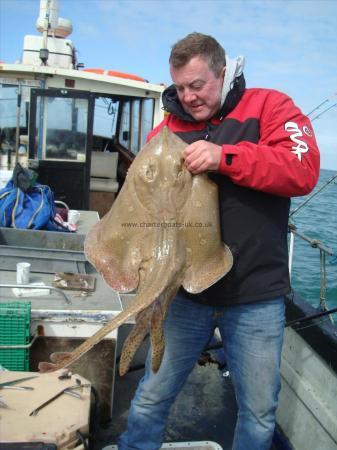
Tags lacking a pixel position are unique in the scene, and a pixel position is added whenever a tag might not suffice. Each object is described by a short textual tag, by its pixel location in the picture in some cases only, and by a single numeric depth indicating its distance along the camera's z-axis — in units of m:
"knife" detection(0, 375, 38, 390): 2.60
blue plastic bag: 4.46
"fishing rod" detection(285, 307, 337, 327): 3.09
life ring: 8.02
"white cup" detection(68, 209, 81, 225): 5.14
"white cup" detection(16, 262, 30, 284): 3.46
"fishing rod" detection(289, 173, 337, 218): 4.48
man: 2.10
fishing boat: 3.12
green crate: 2.96
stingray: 2.05
